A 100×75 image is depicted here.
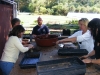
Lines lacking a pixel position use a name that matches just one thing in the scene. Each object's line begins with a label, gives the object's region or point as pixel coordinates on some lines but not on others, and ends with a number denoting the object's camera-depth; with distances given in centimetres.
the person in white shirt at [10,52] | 241
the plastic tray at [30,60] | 168
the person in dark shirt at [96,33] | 197
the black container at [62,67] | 128
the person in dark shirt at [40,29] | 479
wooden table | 159
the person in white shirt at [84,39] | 253
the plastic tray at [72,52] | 203
